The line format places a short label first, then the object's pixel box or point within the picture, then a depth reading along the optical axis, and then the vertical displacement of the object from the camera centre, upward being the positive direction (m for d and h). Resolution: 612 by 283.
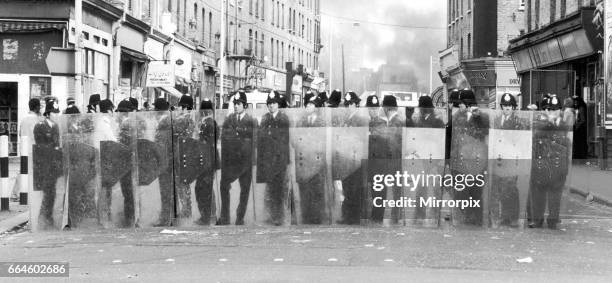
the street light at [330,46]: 76.04 +8.48
